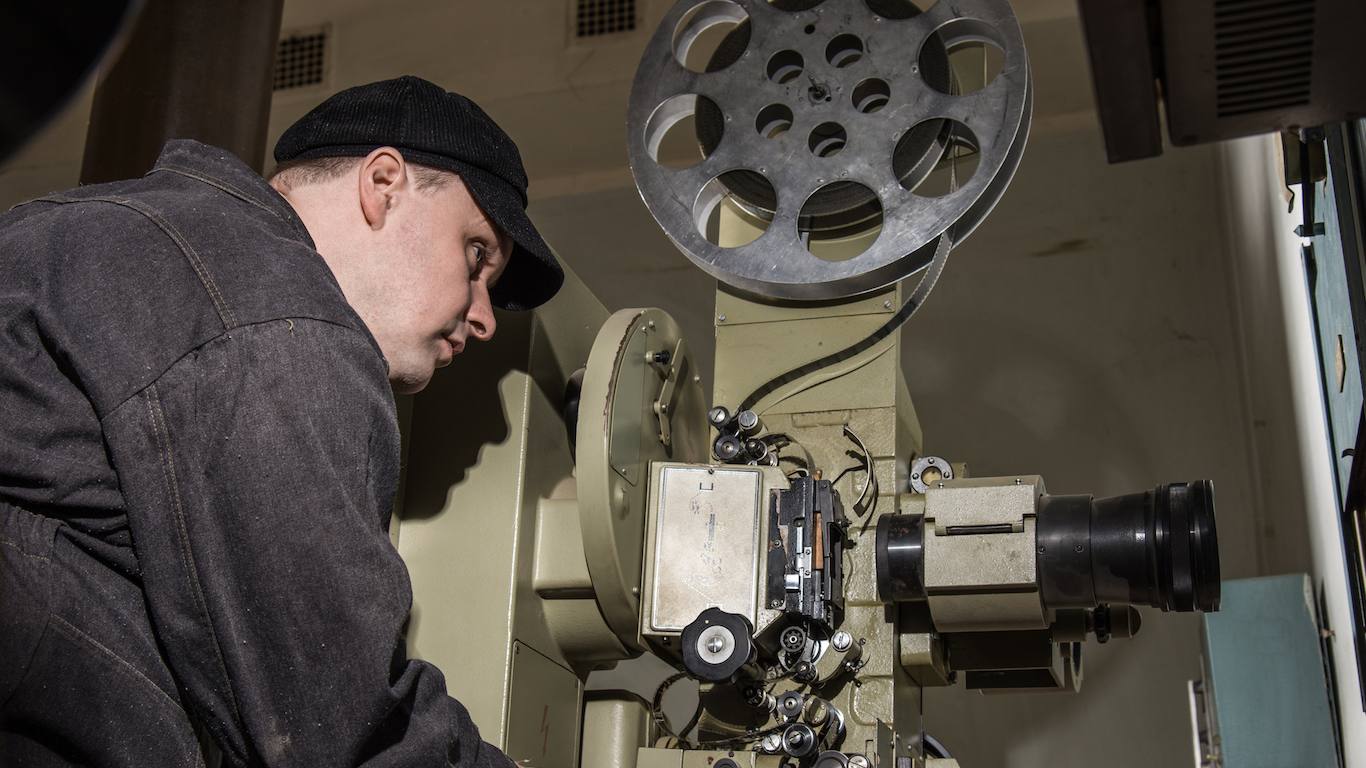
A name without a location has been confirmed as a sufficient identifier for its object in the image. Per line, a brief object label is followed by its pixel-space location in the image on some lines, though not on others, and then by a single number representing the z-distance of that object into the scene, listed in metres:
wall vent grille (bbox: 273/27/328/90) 5.43
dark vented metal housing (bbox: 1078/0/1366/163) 0.86
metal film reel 2.25
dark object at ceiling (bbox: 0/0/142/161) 0.36
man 1.13
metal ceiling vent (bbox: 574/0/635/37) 5.07
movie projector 1.90
